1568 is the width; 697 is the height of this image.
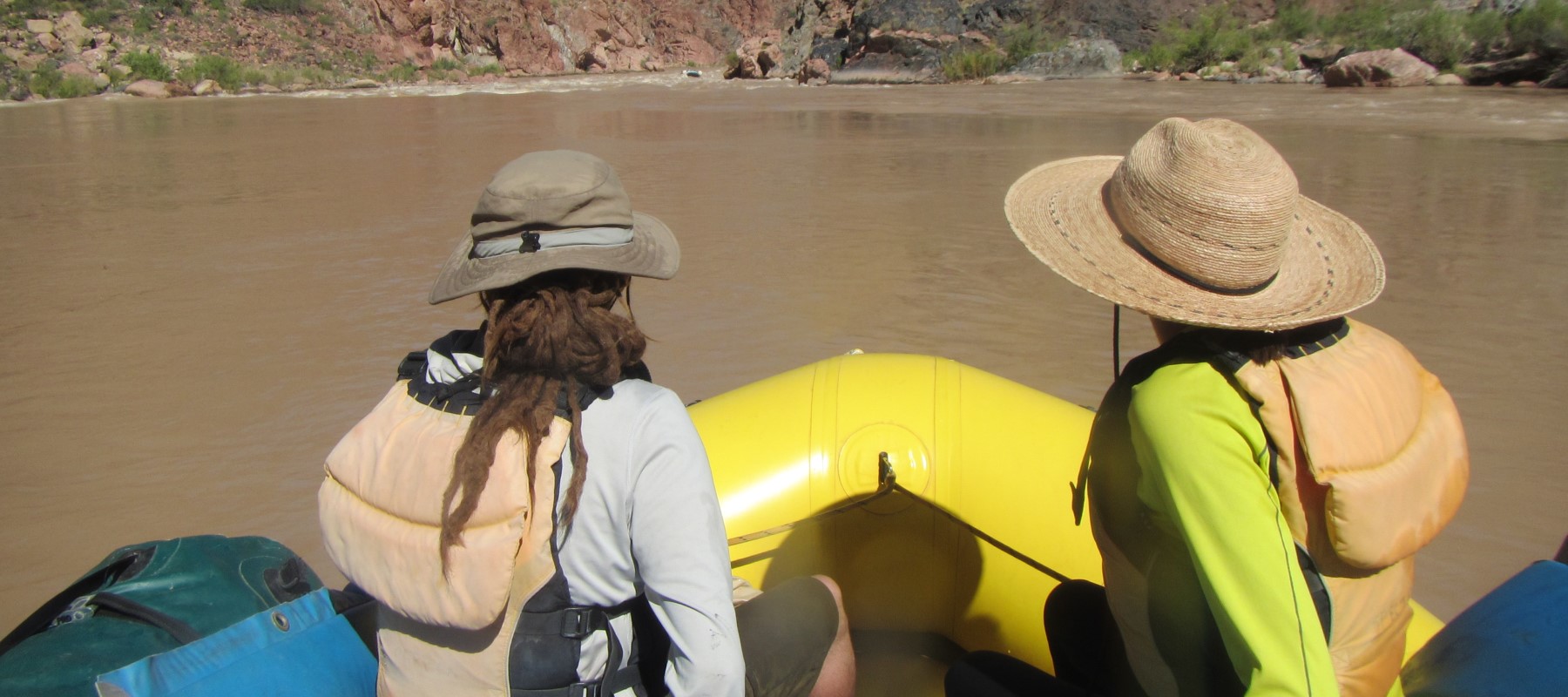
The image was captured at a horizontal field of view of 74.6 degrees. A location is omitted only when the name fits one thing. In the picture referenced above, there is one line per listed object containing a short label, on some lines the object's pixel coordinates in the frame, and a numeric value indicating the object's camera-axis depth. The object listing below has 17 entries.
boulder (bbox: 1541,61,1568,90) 14.39
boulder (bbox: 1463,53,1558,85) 15.21
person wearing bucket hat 1.18
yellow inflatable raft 2.08
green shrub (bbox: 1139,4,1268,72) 20.33
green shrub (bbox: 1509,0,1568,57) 15.10
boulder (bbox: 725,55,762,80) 28.19
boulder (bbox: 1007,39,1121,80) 21.20
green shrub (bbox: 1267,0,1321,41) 21.88
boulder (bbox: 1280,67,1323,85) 17.33
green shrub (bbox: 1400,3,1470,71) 17.11
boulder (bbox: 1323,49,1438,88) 15.70
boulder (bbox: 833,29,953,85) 22.61
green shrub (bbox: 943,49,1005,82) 21.56
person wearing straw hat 1.06
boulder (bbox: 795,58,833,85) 24.36
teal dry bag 1.35
